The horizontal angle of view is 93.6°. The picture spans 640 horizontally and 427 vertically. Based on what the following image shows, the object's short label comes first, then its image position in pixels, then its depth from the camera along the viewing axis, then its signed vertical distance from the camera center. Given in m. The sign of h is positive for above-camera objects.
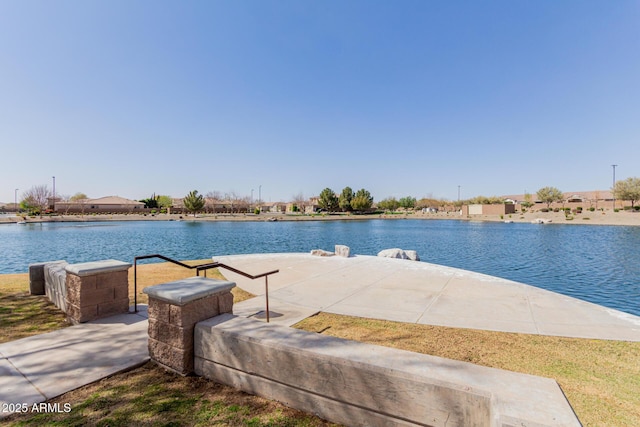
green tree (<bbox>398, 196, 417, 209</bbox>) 125.00 +2.69
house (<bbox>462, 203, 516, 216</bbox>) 78.25 -0.45
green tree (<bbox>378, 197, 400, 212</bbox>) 122.19 +2.11
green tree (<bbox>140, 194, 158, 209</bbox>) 101.50 +3.54
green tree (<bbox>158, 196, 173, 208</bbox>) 112.66 +4.85
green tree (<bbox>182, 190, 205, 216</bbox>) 79.62 +3.11
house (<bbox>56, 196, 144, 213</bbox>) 88.00 +2.83
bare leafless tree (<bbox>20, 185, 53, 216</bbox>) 82.91 +4.37
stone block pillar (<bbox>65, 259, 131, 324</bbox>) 4.54 -1.18
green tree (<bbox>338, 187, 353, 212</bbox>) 95.56 +3.84
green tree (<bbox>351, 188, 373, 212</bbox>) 93.28 +2.75
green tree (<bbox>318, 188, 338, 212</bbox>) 96.12 +3.33
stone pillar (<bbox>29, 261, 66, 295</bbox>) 6.46 -1.37
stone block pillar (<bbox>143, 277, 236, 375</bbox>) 3.09 -1.08
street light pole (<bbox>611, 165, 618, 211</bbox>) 66.08 +3.75
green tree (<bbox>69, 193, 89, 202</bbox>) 110.49 +7.10
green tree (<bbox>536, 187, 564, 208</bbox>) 82.06 +3.14
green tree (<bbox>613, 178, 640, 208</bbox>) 61.19 +3.24
